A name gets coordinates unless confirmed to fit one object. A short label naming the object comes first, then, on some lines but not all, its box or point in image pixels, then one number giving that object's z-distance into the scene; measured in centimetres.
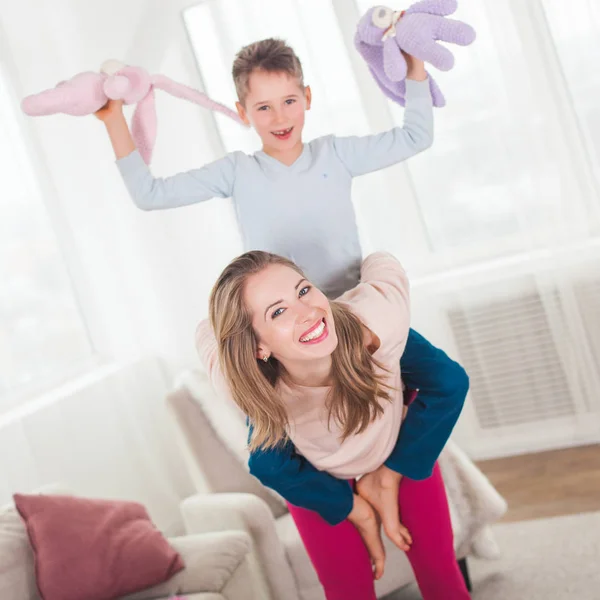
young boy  157
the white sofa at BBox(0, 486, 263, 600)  194
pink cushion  195
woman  146
